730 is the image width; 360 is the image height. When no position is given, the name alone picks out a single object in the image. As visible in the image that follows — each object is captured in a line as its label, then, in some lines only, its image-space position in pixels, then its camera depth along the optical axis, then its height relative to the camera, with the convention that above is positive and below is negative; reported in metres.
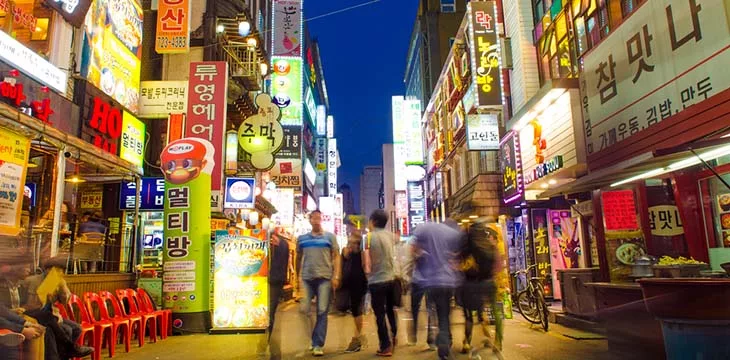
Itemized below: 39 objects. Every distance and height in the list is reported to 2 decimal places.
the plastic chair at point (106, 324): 7.05 -0.90
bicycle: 9.68 -1.08
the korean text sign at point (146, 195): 13.90 +1.86
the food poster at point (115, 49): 11.39 +5.19
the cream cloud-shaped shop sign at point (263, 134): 16.80 +4.21
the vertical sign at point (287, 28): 26.47 +12.35
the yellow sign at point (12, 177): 7.66 +1.37
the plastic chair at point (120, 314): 7.90 -0.83
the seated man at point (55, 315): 5.54 -0.56
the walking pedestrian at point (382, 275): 6.94 -0.28
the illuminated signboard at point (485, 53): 15.81 +6.28
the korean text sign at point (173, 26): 13.12 +6.17
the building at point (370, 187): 120.00 +16.61
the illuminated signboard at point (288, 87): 29.61 +10.24
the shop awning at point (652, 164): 5.87 +1.13
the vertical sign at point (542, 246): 15.06 +0.15
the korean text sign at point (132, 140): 12.76 +3.23
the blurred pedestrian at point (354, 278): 7.53 -0.33
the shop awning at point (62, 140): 7.25 +2.06
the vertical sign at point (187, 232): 9.82 +0.56
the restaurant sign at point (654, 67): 6.36 +2.71
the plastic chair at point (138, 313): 8.55 -0.88
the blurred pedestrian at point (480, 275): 6.33 -0.28
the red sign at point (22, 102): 8.41 +2.85
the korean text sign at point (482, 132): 17.52 +4.22
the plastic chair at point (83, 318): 6.84 -0.77
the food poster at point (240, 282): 9.85 -0.46
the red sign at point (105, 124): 11.52 +3.27
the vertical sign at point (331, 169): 53.56 +9.56
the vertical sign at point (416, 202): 37.31 +3.92
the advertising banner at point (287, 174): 26.03 +4.37
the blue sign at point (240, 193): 16.34 +2.13
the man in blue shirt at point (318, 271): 6.88 -0.20
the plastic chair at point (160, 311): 9.23 -0.93
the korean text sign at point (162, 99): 13.59 +4.40
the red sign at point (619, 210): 9.09 +0.70
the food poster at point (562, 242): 14.39 +0.23
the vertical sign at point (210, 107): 13.23 +4.03
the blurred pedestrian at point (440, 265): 6.10 -0.15
